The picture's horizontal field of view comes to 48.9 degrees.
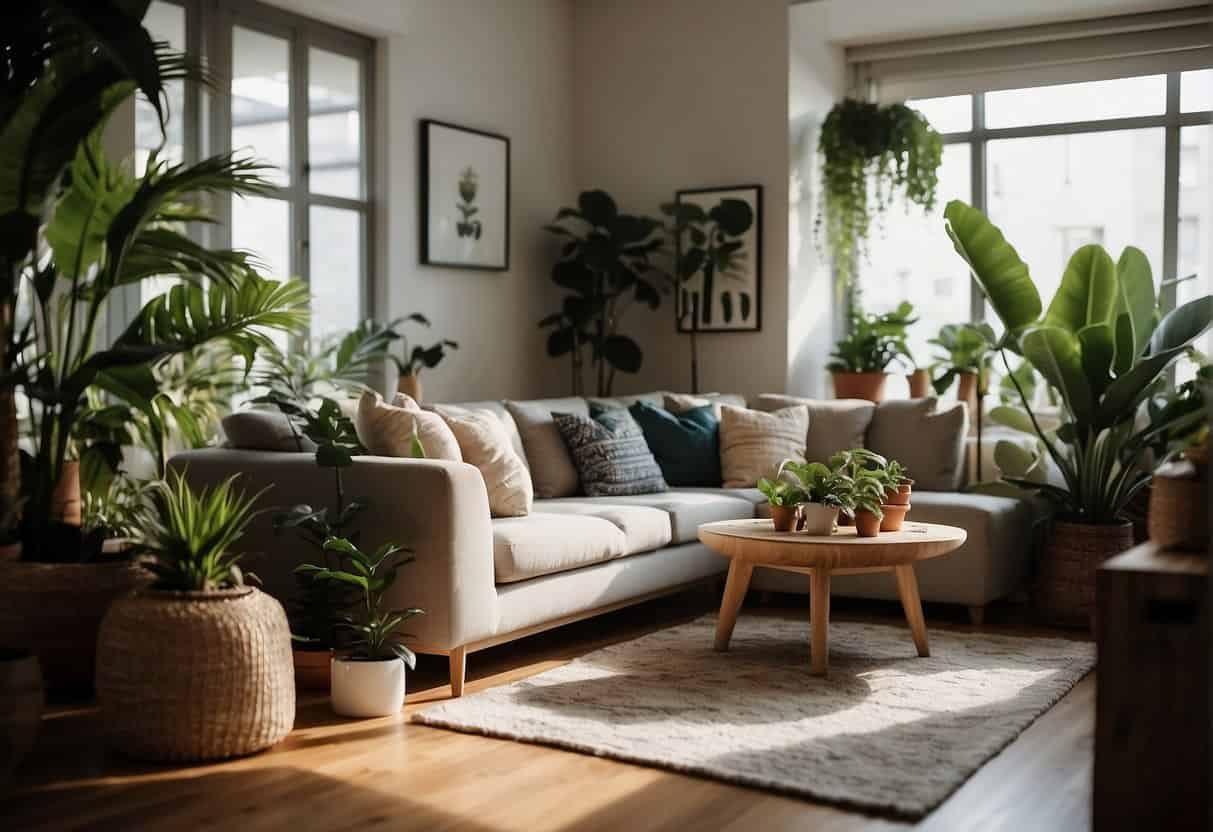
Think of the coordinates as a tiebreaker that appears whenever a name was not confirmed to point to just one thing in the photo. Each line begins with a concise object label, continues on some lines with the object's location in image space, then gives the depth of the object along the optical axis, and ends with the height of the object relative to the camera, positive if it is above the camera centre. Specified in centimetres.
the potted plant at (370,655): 370 -81
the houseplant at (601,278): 660 +46
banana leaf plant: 514 +10
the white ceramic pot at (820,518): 424 -47
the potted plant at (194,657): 321 -71
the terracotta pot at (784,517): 432 -48
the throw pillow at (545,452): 529 -34
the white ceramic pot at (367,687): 370 -89
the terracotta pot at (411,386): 555 -8
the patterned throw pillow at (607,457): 532 -35
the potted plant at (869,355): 648 +7
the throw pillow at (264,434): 437 -22
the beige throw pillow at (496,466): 455 -34
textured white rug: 317 -96
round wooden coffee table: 409 -57
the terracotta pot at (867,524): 420 -48
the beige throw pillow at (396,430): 428 -20
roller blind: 626 +156
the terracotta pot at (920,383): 652 -6
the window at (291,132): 520 +97
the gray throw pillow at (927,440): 577 -31
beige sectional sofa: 390 -59
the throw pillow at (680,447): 582 -34
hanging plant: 652 +103
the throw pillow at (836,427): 601 -26
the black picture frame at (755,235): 668 +67
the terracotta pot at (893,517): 435 -48
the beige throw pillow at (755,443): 583 -32
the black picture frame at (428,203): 616 +76
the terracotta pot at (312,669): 397 -90
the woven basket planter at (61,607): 375 -68
